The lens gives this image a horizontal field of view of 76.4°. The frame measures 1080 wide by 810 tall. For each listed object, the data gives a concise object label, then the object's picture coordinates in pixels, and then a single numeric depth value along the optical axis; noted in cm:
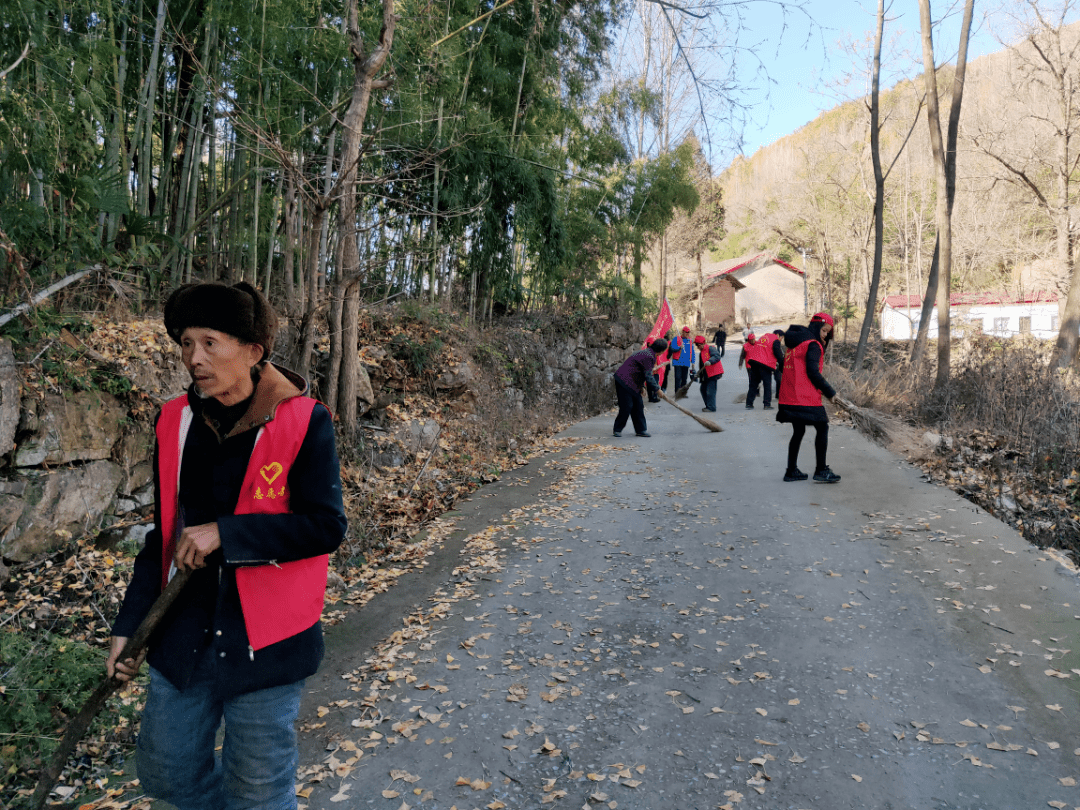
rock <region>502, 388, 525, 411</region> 1274
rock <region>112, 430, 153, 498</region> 521
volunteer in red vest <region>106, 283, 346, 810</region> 187
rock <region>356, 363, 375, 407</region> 819
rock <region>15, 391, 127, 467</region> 463
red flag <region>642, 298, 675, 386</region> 1509
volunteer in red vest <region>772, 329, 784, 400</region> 1025
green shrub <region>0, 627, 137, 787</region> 305
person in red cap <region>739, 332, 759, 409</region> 1448
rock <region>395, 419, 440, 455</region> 841
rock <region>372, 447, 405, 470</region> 785
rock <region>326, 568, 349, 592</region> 505
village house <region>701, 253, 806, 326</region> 5691
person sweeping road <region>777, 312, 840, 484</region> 770
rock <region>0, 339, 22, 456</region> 441
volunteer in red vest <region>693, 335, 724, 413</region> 1447
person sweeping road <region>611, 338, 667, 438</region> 1144
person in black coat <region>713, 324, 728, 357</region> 1959
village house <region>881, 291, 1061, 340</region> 3075
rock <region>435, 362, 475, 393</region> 1010
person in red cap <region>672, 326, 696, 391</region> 1714
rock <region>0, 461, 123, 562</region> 438
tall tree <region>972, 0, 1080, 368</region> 1850
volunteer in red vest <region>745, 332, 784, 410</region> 1406
